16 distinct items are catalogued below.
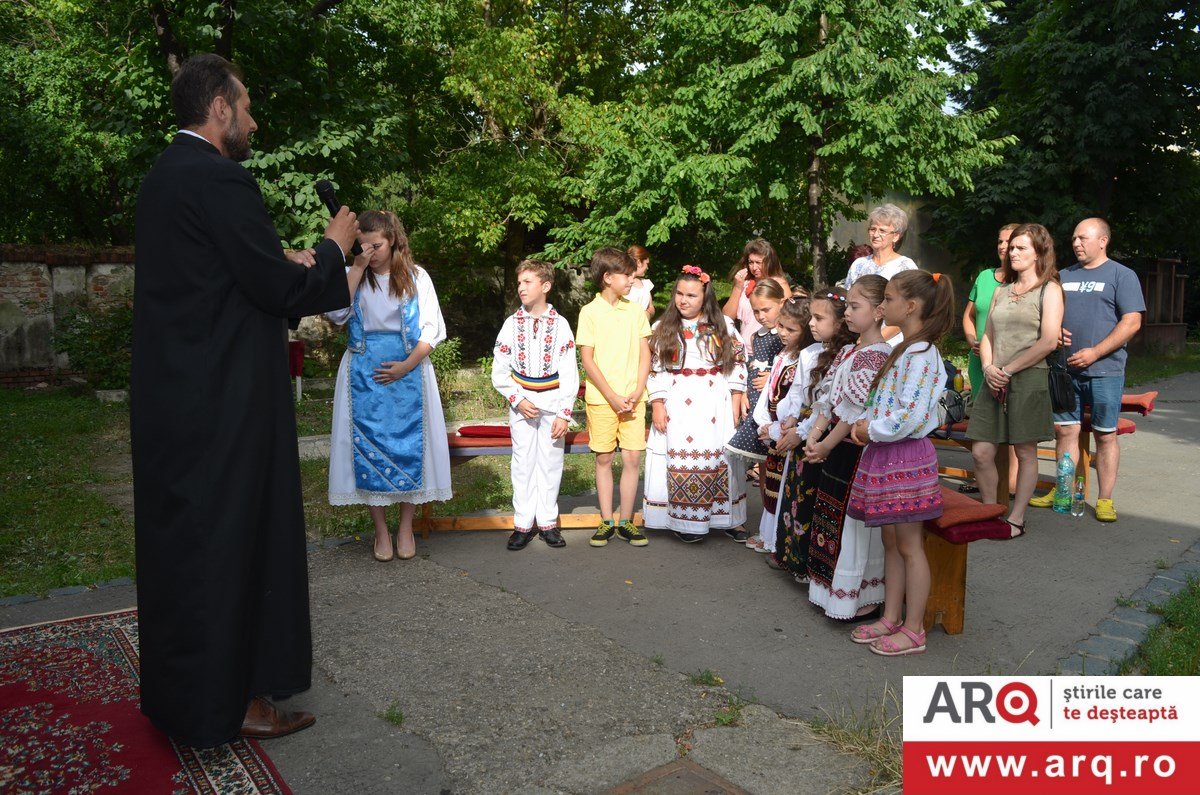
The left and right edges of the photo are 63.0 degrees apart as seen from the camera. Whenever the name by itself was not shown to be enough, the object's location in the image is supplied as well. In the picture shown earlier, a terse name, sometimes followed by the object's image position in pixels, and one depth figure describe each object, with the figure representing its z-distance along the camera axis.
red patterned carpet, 3.21
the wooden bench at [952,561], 4.43
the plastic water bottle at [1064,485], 6.78
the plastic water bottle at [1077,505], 6.87
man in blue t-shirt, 6.62
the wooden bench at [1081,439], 6.91
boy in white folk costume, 6.01
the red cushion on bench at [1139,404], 7.61
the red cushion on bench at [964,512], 4.36
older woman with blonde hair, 6.21
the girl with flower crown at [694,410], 6.09
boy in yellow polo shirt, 6.18
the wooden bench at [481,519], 6.53
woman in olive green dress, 6.32
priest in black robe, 3.35
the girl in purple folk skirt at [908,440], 4.28
